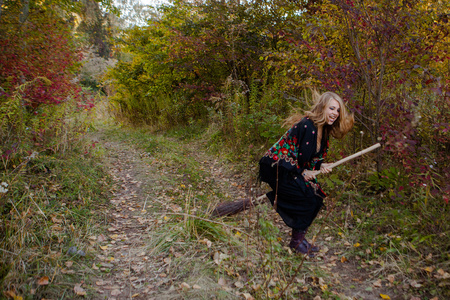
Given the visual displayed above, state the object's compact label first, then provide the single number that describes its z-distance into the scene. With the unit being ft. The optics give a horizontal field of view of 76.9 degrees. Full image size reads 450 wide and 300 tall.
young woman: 10.07
